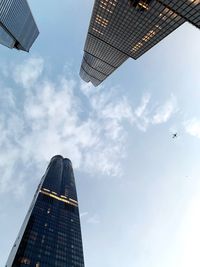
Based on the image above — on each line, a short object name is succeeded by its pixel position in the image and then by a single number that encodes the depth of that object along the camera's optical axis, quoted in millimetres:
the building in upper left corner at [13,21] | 106983
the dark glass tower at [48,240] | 103646
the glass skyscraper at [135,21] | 69720
